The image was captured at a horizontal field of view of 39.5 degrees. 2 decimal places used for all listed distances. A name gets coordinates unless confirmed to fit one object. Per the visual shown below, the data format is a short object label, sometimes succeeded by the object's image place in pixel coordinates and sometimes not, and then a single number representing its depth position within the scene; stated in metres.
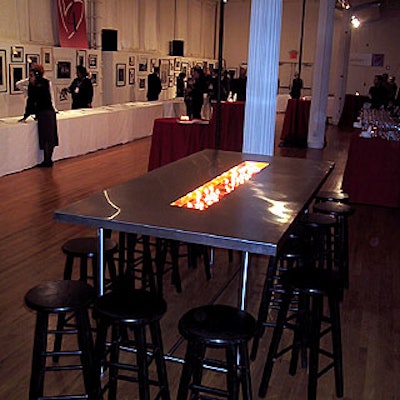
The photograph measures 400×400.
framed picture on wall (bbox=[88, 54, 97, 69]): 11.38
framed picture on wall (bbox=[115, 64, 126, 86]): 12.50
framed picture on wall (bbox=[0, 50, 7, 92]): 8.90
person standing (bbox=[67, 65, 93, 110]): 9.26
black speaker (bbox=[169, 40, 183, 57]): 15.15
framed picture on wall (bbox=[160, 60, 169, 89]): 14.85
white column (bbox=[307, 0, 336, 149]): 9.14
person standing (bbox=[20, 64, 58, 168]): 6.96
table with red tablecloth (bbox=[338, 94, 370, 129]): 14.27
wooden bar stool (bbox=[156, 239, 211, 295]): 3.38
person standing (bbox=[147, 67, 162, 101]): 13.07
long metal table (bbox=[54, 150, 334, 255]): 2.16
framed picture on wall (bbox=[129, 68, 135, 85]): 13.15
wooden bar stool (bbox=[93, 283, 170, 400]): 2.03
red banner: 10.46
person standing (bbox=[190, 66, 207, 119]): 8.02
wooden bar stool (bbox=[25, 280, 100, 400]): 2.08
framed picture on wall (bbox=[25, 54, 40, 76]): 9.59
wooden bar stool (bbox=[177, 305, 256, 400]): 1.93
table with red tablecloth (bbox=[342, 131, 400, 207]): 5.89
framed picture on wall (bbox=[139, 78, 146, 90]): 13.87
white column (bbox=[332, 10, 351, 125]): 12.89
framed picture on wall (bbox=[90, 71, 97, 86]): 11.55
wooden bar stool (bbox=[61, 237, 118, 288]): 2.76
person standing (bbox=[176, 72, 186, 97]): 13.97
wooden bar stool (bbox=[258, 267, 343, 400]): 2.38
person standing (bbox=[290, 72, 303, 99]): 11.83
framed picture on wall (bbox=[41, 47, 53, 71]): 9.96
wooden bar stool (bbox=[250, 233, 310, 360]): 2.83
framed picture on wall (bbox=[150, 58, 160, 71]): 14.23
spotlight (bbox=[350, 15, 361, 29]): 13.86
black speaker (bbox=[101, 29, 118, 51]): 11.66
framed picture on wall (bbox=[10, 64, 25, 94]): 9.25
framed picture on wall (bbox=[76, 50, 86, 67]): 10.92
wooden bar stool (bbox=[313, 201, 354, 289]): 3.58
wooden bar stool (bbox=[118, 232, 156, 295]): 2.86
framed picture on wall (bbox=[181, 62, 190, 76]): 16.12
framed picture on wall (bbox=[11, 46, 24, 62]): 9.16
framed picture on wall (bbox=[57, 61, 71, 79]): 10.47
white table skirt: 6.66
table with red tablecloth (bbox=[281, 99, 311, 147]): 10.36
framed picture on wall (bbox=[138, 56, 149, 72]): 13.61
